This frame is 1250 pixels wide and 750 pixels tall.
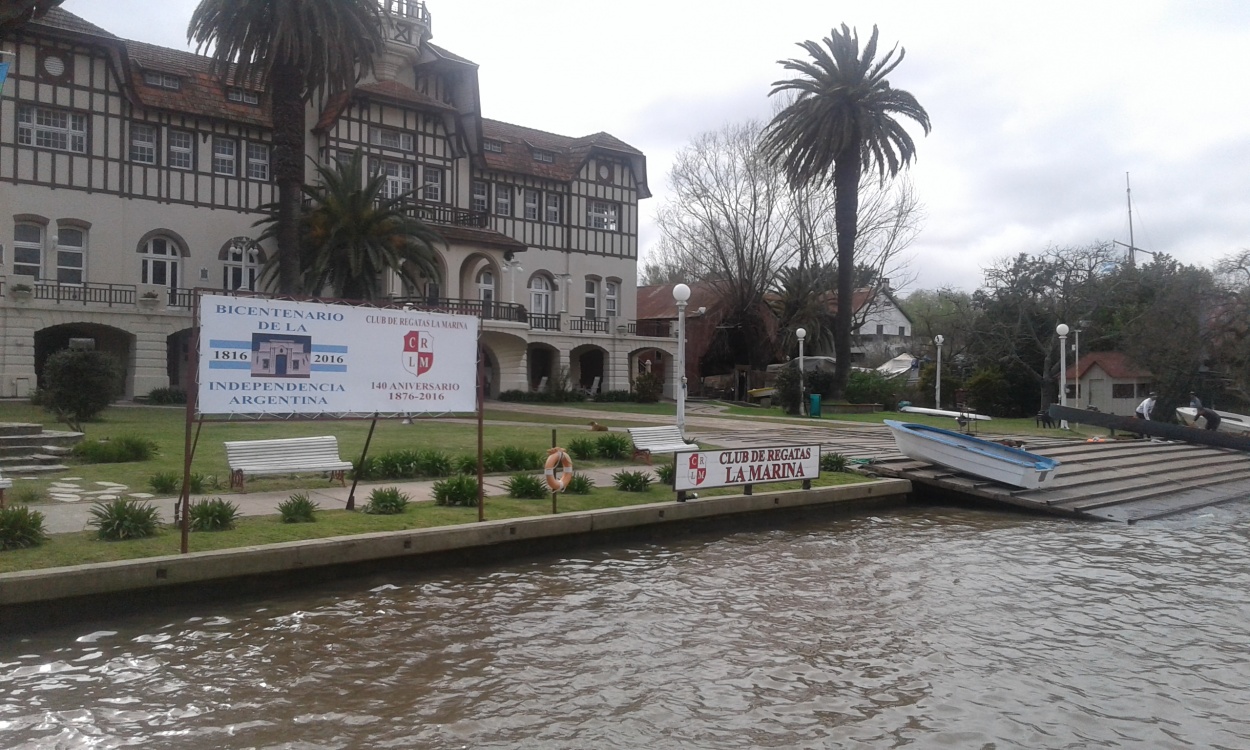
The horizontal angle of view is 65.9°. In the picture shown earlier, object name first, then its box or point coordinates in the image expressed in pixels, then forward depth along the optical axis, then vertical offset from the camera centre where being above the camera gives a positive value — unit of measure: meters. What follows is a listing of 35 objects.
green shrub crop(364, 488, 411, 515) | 13.25 -1.58
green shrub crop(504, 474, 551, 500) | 15.36 -1.57
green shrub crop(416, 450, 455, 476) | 16.95 -1.33
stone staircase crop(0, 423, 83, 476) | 15.22 -1.05
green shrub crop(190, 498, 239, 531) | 11.55 -1.54
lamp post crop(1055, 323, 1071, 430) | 32.41 +1.01
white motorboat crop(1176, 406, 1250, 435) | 34.52 -0.97
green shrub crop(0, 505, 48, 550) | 10.12 -1.51
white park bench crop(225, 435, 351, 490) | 14.60 -1.08
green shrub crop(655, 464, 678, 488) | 17.36 -1.51
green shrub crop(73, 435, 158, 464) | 16.41 -1.08
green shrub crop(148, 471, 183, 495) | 13.82 -1.38
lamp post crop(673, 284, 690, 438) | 21.14 +1.20
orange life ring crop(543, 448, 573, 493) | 14.27 -1.19
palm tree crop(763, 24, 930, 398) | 40.75 +11.30
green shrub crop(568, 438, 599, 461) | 19.94 -1.23
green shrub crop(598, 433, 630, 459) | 20.31 -1.19
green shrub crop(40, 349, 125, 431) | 21.30 +0.08
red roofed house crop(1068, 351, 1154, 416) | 47.81 +0.52
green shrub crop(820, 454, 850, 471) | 20.33 -1.51
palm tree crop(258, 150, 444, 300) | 35.03 +5.61
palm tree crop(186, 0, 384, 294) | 29.19 +10.50
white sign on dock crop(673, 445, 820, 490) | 16.05 -1.32
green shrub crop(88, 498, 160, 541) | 10.83 -1.52
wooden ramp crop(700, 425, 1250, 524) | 19.56 -1.90
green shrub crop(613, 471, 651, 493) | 16.56 -1.59
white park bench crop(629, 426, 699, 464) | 20.14 -1.08
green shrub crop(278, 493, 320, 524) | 12.34 -1.58
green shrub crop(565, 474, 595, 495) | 15.98 -1.59
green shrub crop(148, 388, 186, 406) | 33.66 -0.32
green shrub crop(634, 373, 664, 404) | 45.59 +0.13
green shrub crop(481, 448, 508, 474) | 17.73 -1.33
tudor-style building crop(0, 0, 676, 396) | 34.81 +8.14
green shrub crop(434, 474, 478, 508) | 14.26 -1.54
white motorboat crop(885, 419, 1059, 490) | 19.64 -1.33
